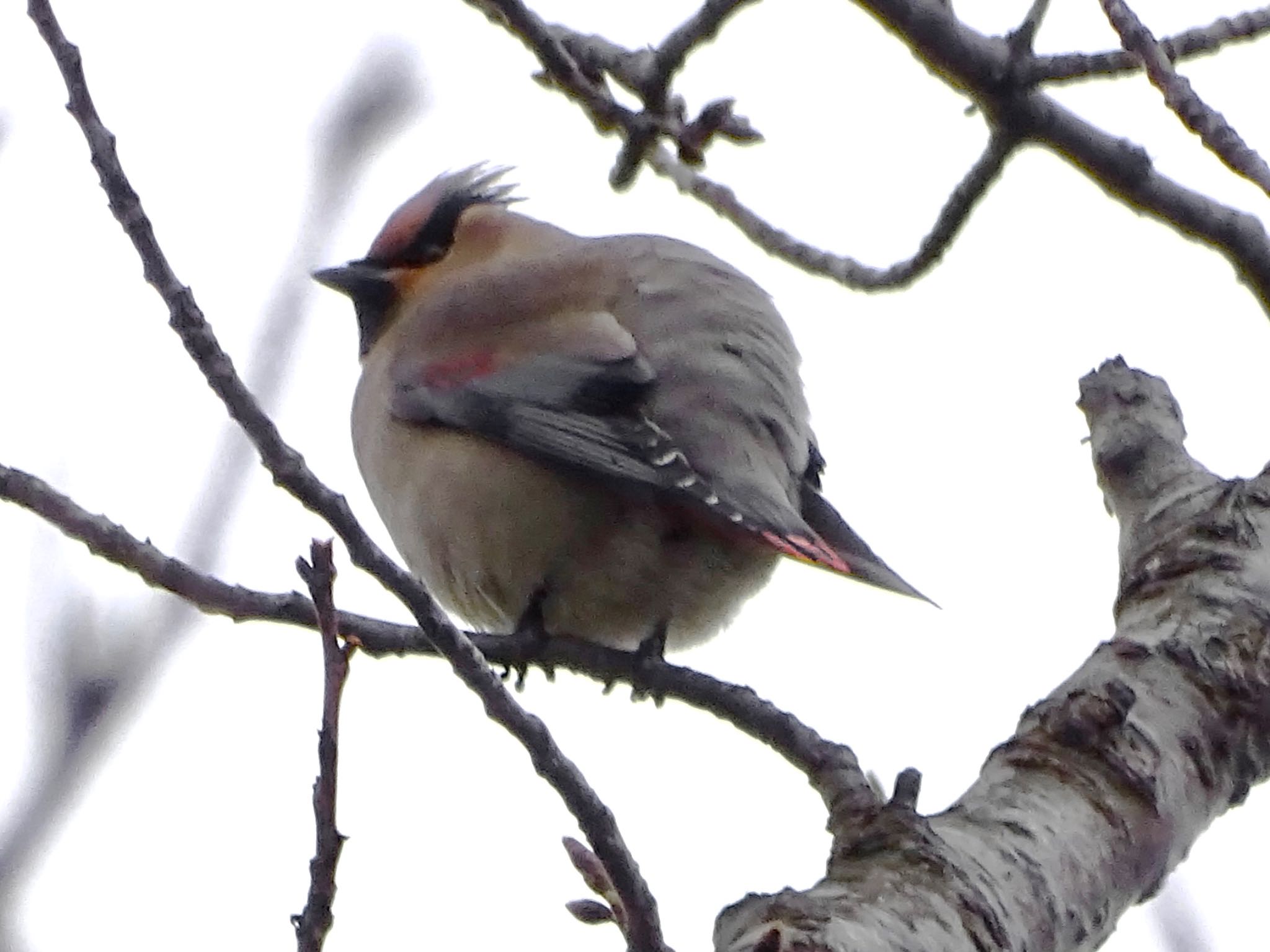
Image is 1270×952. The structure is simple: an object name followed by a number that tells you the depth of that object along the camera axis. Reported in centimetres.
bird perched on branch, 729
